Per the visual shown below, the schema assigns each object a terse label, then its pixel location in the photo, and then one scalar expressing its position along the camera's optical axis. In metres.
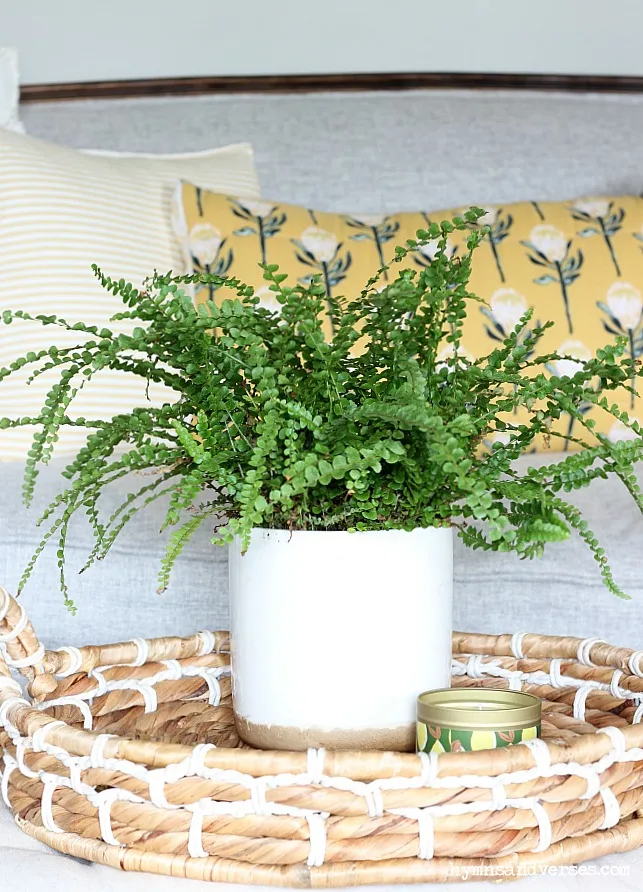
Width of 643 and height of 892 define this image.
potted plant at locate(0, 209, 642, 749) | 0.65
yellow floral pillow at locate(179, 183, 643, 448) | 1.57
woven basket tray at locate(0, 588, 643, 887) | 0.58
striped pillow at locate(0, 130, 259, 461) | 1.36
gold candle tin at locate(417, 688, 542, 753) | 0.65
